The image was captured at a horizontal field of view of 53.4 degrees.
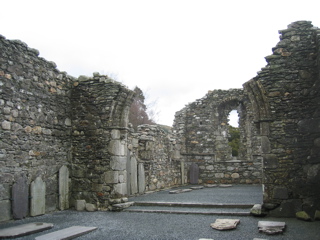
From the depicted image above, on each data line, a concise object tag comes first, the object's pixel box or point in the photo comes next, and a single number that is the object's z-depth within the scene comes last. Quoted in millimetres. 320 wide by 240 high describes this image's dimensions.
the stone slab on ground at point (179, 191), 11492
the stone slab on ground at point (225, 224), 5758
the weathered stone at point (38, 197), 7276
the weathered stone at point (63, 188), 8281
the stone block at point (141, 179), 10930
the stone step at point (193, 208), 7249
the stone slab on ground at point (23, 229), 5477
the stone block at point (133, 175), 10375
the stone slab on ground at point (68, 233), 5309
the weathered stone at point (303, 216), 6286
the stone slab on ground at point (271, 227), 5336
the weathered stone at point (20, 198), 6745
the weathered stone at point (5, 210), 6457
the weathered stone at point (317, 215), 6262
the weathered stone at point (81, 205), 8453
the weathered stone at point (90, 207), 8359
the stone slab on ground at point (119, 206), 8141
